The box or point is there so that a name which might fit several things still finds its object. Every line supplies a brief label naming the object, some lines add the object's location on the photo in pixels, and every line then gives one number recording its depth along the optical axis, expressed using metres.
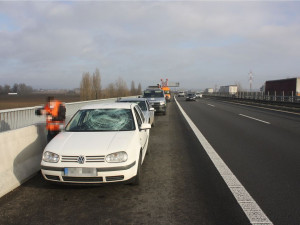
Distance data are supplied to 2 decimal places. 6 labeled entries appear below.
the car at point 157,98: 18.56
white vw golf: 4.07
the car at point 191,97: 44.51
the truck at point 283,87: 30.52
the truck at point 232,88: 73.53
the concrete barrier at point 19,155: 4.39
